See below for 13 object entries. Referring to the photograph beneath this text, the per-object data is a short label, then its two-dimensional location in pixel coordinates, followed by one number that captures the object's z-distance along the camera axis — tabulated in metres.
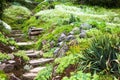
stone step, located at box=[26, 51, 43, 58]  7.62
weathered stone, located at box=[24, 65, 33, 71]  6.78
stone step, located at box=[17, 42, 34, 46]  8.76
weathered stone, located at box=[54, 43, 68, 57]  6.52
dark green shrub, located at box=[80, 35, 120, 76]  4.90
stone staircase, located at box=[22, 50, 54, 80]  6.21
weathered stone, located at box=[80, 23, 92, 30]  7.66
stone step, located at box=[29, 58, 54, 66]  7.00
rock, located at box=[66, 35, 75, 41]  7.24
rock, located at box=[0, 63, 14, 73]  6.46
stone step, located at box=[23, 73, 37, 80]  6.09
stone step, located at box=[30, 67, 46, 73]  6.46
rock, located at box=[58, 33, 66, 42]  7.78
